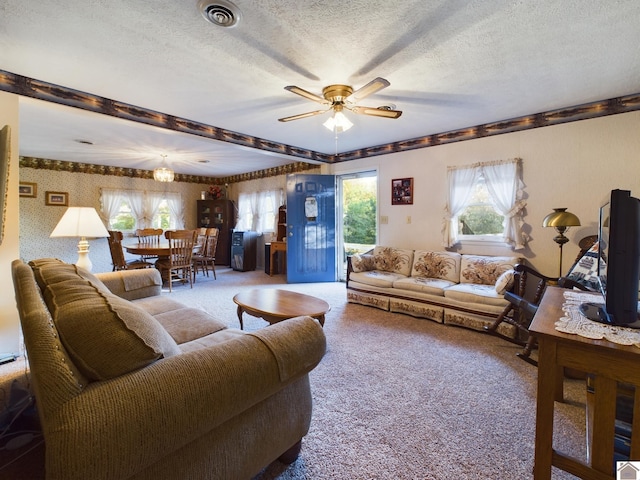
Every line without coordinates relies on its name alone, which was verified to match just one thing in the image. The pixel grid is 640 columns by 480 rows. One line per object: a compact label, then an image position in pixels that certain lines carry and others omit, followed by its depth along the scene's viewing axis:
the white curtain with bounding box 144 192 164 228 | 6.88
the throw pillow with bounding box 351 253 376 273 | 4.16
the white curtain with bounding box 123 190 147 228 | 6.66
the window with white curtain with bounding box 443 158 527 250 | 3.55
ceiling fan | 2.51
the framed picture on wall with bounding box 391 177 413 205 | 4.48
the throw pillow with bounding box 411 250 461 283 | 3.73
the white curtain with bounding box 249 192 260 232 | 7.18
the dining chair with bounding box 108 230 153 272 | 4.84
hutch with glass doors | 7.49
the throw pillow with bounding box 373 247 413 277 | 4.12
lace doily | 1.06
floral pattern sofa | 3.07
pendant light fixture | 5.16
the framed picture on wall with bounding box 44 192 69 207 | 5.69
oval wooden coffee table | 2.41
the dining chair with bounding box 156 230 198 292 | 4.86
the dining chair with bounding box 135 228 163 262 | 5.75
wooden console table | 1.02
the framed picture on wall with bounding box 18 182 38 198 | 5.43
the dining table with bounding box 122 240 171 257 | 4.83
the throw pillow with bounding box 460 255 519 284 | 3.37
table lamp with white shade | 2.63
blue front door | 5.36
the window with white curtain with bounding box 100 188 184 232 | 6.36
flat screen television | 1.13
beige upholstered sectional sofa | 0.74
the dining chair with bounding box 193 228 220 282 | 5.74
